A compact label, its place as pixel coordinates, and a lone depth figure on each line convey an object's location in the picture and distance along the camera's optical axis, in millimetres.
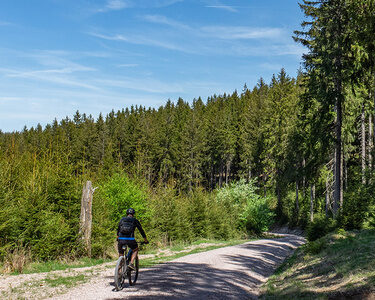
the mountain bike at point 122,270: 7965
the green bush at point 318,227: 18250
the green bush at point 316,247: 12745
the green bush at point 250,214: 33138
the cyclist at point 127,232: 8516
